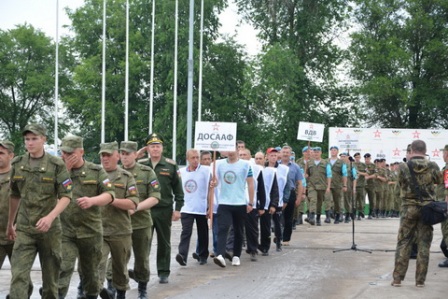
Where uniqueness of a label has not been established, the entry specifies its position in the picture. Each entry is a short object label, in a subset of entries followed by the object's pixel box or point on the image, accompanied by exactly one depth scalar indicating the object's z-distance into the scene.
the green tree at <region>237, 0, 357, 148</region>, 55.67
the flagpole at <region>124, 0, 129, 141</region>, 46.47
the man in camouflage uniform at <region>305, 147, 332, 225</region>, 26.01
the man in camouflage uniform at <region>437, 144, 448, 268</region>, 14.38
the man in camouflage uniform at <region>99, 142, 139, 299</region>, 10.62
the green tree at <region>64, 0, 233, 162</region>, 61.09
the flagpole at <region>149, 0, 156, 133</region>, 48.94
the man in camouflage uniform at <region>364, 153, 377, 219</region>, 32.41
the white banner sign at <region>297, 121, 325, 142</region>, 26.78
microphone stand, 17.86
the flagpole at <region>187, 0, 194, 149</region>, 34.84
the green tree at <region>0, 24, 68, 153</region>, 70.31
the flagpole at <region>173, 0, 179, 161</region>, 47.38
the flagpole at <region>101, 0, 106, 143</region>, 46.44
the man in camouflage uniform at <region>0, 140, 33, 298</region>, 10.22
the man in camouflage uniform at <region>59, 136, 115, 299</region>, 9.85
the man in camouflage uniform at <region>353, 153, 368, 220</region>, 30.94
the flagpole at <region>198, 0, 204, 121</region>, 47.67
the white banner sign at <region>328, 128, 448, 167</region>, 40.34
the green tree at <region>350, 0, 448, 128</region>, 57.44
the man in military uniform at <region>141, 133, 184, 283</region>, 12.74
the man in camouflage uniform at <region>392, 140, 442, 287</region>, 12.44
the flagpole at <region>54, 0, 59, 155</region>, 45.09
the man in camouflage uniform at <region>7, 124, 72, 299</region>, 9.07
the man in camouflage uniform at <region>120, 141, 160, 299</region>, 11.31
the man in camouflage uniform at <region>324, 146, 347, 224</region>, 27.12
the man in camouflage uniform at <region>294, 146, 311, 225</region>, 25.73
